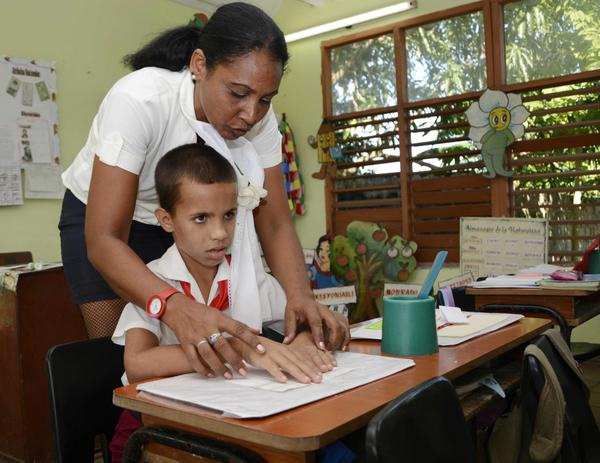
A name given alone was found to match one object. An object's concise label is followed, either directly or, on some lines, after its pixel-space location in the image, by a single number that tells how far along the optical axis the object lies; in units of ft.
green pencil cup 3.80
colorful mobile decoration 17.69
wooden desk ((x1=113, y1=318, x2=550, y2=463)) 2.39
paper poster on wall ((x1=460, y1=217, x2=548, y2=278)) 12.44
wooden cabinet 7.98
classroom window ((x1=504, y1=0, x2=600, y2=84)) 13.50
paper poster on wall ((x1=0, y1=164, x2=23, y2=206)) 12.30
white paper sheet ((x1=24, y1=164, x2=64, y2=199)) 12.80
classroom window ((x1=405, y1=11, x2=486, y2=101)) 14.90
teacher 4.05
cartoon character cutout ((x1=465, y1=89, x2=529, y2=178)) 14.20
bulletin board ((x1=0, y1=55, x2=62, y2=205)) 12.38
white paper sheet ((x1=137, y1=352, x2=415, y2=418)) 2.67
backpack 3.59
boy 4.00
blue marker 3.60
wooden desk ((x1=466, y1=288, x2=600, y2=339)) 7.37
